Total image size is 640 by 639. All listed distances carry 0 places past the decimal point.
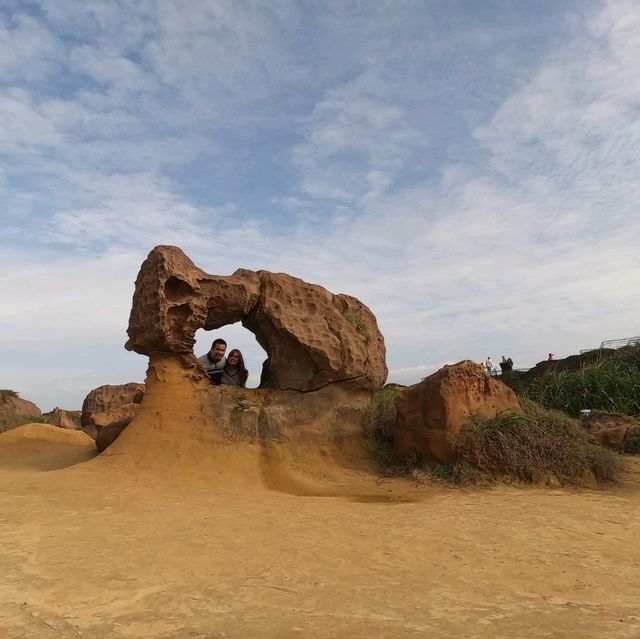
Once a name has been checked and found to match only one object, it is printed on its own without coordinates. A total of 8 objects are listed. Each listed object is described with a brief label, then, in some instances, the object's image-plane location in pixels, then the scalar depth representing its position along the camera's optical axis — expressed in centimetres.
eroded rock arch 686
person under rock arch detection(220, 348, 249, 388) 793
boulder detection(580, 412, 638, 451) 801
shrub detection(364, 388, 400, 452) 709
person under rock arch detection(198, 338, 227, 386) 802
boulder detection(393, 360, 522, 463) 628
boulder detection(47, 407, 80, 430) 1359
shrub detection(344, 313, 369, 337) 792
